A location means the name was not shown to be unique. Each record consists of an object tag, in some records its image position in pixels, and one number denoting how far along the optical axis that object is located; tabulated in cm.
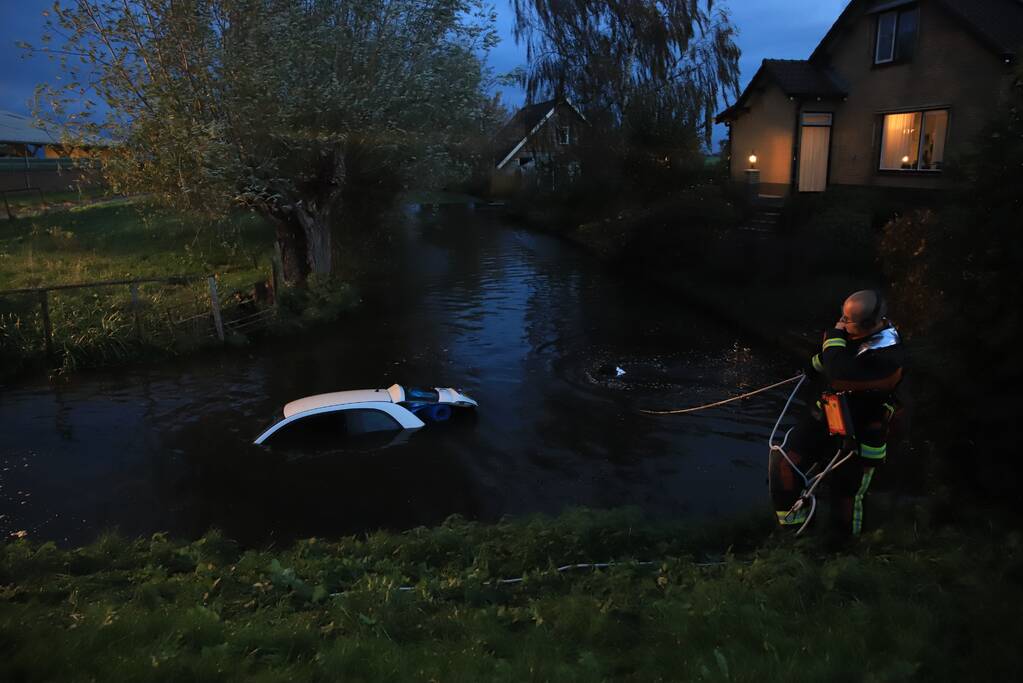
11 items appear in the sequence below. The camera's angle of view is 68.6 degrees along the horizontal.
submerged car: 1138
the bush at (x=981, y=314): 567
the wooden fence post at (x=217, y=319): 1775
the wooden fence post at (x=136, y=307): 1695
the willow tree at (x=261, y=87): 1762
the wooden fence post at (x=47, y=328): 1577
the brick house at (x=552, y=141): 4047
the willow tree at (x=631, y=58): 3738
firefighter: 502
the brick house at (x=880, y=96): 2177
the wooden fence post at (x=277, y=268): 2045
